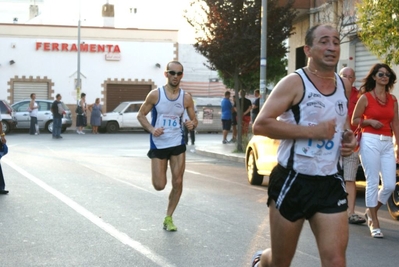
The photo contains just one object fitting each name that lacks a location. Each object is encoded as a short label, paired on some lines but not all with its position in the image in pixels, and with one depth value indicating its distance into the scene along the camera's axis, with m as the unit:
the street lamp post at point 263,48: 23.70
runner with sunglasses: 9.92
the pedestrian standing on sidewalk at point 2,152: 13.56
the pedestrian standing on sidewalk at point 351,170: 10.06
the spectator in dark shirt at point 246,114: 29.27
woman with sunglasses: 9.49
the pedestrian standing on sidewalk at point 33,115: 38.78
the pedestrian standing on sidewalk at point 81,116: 41.94
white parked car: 43.31
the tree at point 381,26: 15.02
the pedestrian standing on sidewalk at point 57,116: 34.80
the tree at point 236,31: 25.73
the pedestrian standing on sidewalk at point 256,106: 28.96
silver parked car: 40.81
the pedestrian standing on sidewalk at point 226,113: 30.47
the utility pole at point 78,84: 48.22
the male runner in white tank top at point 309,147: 5.45
